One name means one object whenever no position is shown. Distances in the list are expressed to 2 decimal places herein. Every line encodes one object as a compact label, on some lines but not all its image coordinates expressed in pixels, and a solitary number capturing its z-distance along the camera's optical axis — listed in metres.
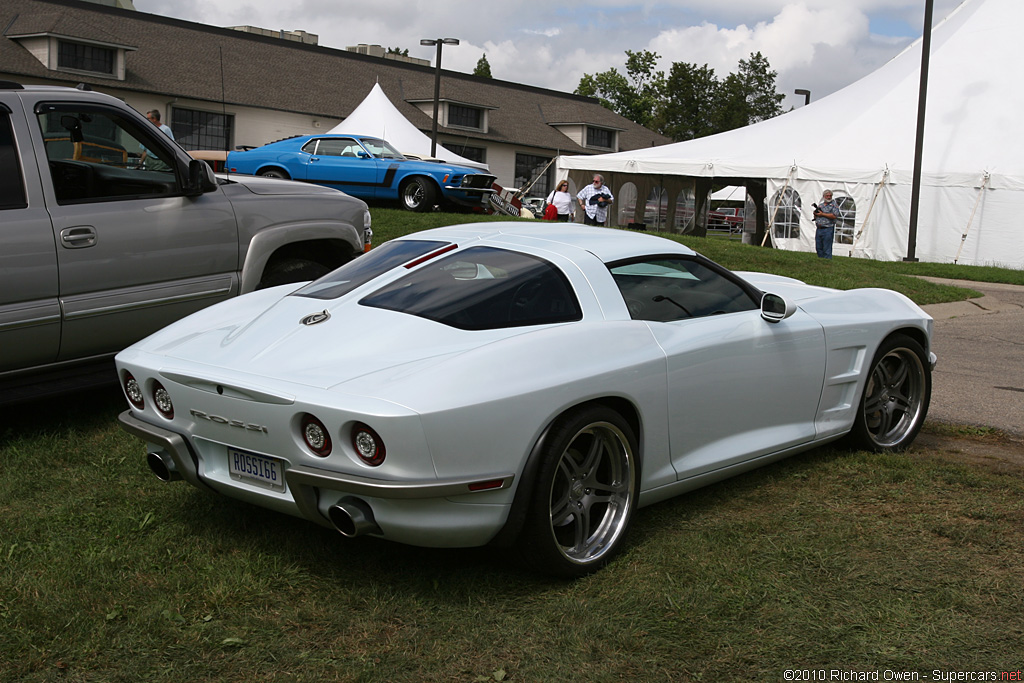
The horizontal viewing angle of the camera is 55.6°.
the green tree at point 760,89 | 85.25
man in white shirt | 21.31
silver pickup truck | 5.38
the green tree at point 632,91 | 87.38
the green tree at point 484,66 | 93.31
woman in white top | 21.45
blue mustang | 17.78
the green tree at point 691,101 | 79.25
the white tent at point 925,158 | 23.25
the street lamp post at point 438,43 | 29.20
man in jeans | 20.84
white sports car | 3.44
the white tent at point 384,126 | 29.53
